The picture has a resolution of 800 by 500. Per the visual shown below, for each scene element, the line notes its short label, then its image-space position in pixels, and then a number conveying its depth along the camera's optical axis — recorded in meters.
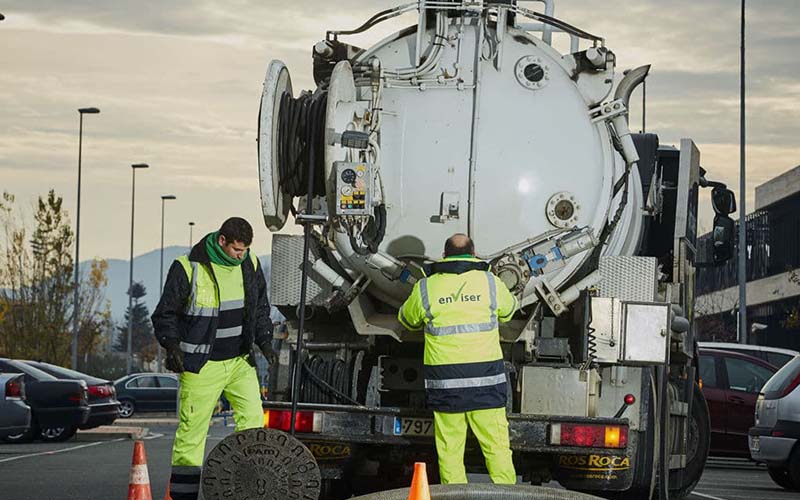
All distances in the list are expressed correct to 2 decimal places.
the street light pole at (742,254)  39.21
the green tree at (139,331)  134.88
